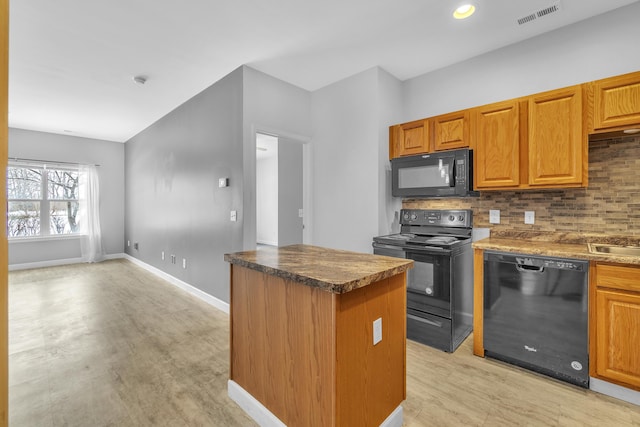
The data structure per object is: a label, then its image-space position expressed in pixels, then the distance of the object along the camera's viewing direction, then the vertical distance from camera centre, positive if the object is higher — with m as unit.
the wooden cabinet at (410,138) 2.90 +0.71
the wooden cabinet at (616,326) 1.76 -0.73
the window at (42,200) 5.54 +0.20
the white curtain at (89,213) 6.15 -0.06
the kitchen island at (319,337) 1.27 -0.63
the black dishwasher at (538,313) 1.94 -0.75
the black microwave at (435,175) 2.63 +0.31
